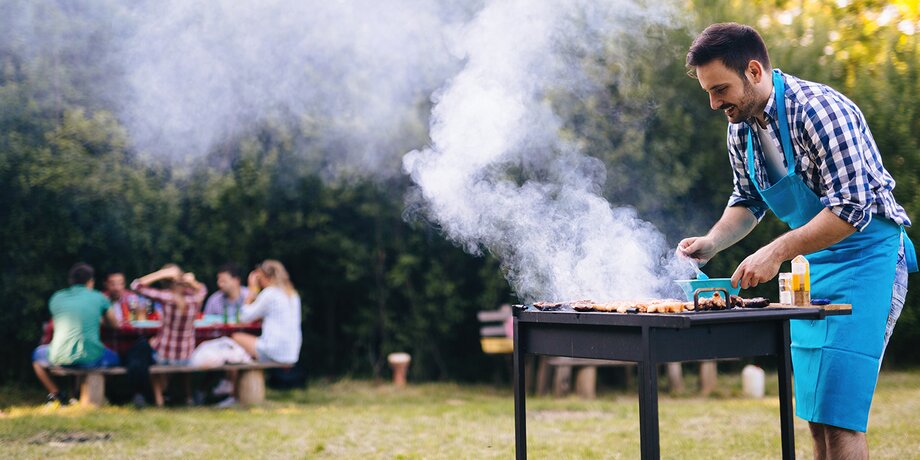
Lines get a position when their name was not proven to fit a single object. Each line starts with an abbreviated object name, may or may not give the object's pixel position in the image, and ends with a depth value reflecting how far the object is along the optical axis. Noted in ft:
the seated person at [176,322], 22.19
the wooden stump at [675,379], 26.00
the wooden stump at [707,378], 25.86
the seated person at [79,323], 21.62
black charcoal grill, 7.98
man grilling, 8.69
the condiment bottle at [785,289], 9.23
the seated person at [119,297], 24.57
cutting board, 8.58
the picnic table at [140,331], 23.22
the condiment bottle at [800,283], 9.16
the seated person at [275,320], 23.31
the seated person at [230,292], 24.76
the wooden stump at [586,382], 24.97
